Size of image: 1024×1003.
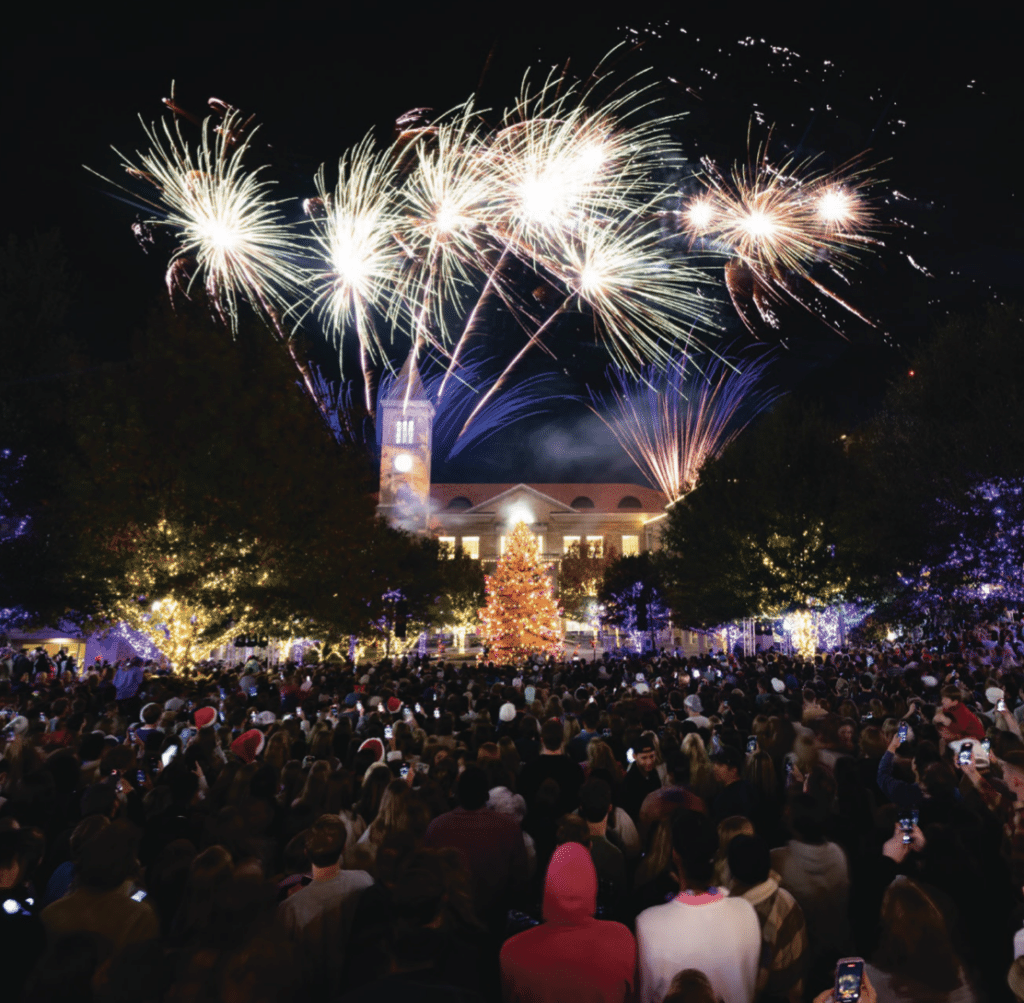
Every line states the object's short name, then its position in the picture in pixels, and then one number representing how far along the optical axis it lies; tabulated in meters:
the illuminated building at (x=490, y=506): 81.25
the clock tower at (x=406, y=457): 79.75
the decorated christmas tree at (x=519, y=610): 45.75
